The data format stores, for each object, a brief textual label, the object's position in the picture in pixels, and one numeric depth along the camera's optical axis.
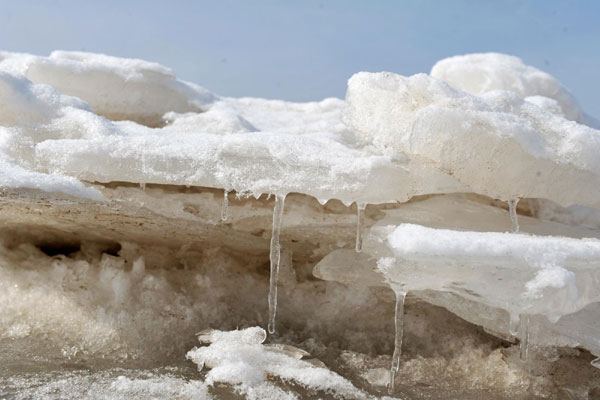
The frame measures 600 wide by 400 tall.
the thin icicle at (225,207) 2.54
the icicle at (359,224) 2.51
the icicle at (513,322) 2.15
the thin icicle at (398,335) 2.29
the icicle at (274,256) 2.53
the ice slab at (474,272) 2.04
